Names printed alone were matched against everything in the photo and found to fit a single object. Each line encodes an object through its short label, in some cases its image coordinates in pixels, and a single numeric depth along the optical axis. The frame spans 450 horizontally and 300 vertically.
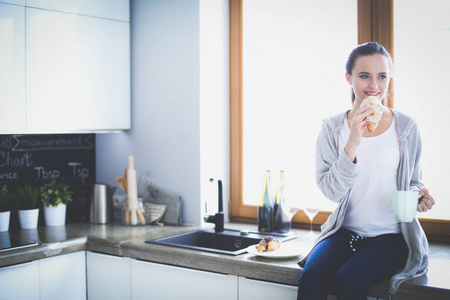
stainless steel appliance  2.94
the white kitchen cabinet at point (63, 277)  2.38
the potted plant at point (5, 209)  2.71
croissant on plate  2.09
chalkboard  2.90
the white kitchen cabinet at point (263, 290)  1.92
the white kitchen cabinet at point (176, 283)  2.10
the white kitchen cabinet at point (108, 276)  2.45
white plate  2.02
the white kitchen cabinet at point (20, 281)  2.22
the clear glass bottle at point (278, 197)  2.59
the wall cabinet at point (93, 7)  2.65
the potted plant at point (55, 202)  2.88
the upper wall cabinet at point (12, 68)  2.48
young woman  1.77
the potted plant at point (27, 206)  2.79
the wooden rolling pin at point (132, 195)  2.83
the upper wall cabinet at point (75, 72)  2.61
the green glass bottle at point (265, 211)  2.60
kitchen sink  2.47
